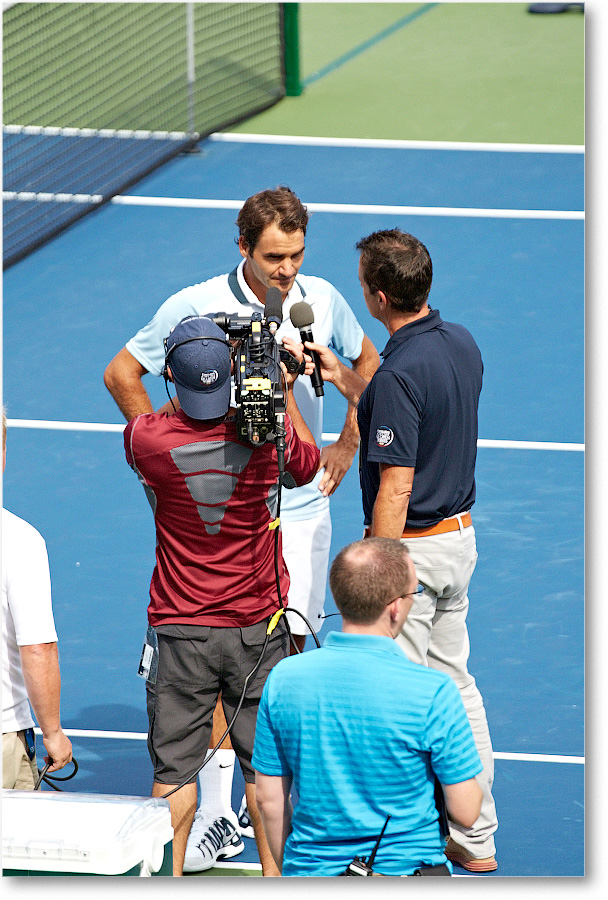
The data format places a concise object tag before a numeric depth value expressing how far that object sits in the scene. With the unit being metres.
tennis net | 24.66
